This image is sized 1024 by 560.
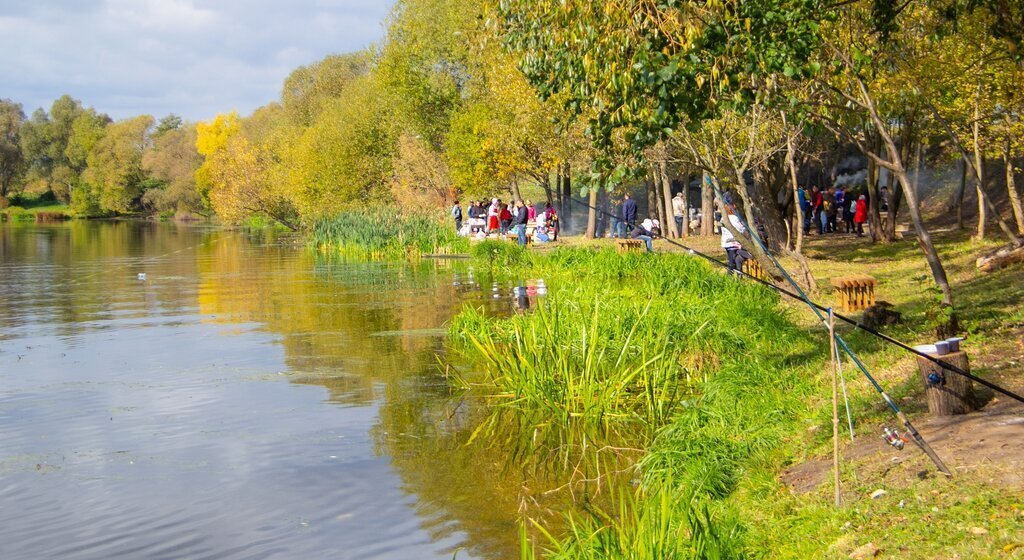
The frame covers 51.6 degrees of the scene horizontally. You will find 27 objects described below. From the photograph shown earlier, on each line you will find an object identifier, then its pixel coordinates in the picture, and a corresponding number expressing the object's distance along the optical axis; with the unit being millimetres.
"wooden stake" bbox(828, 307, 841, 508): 6973
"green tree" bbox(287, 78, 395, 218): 58969
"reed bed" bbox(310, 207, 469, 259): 40094
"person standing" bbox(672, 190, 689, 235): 40312
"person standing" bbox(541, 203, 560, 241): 42906
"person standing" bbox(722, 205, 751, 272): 21000
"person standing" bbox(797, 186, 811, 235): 38400
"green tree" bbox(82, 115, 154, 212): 115438
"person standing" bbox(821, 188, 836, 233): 41622
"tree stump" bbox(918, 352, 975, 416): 8375
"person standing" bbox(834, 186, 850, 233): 41638
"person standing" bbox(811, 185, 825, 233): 40906
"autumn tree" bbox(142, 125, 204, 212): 112250
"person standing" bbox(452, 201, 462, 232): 46375
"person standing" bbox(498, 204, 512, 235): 43031
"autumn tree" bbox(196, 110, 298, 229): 70312
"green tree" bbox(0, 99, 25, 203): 121500
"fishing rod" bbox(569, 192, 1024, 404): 6255
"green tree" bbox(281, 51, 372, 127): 79625
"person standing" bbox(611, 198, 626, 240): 40266
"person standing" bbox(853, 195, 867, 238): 37469
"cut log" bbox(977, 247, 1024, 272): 19531
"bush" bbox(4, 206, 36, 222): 114562
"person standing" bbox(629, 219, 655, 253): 30328
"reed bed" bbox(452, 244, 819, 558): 7098
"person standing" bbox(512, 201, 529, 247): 37469
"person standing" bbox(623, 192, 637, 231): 34469
